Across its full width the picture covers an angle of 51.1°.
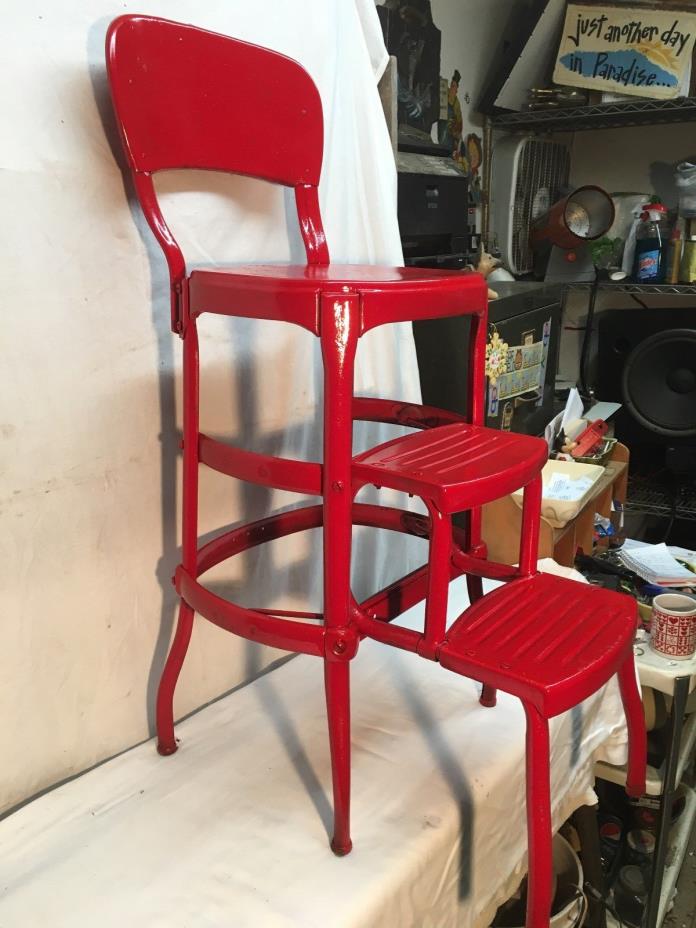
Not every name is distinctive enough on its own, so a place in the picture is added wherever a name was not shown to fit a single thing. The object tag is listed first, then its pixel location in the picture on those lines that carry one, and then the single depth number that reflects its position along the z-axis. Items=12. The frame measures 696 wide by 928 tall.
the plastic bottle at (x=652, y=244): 2.18
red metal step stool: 0.69
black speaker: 2.19
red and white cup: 1.22
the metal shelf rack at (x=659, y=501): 2.26
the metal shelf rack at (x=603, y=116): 2.09
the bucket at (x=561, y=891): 1.20
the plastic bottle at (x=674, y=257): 2.16
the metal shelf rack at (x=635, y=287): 2.13
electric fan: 2.34
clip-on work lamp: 2.22
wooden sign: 2.08
